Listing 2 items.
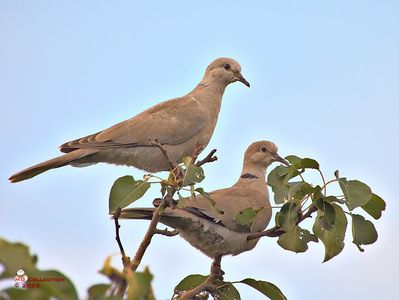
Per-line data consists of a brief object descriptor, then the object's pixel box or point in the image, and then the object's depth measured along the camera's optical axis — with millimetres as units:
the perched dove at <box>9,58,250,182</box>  12033
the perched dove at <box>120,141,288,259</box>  9961
